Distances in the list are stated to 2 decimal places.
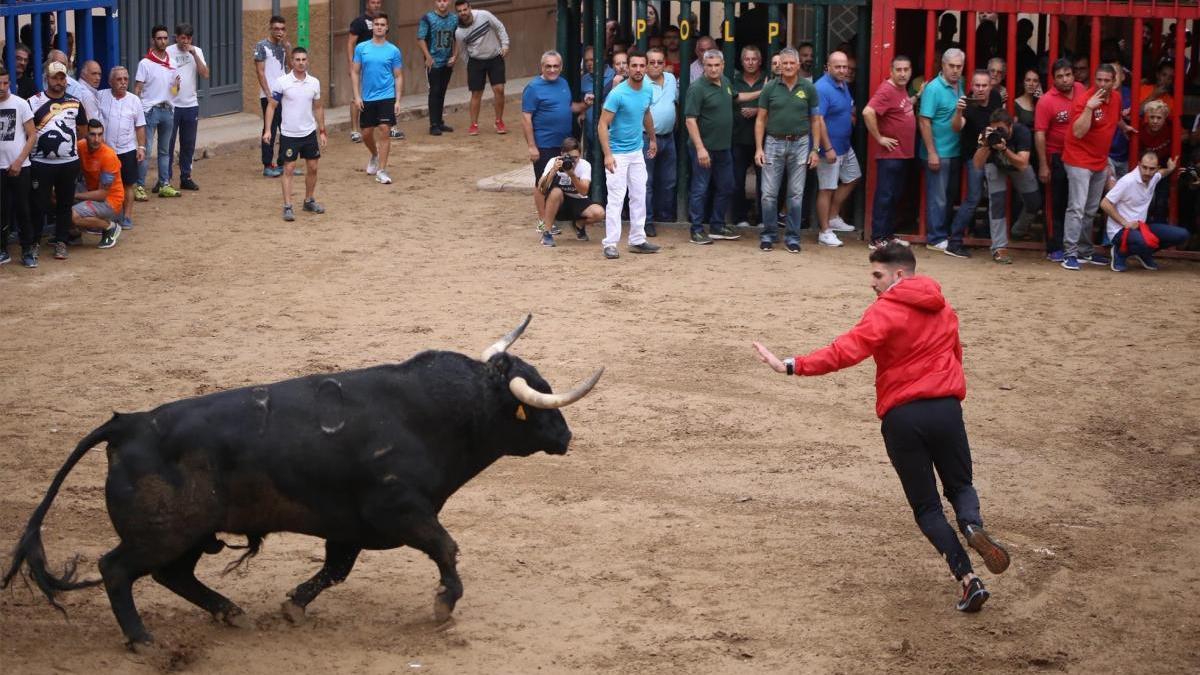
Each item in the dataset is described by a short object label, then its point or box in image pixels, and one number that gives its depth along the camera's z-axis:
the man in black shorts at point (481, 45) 21.72
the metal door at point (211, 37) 20.33
